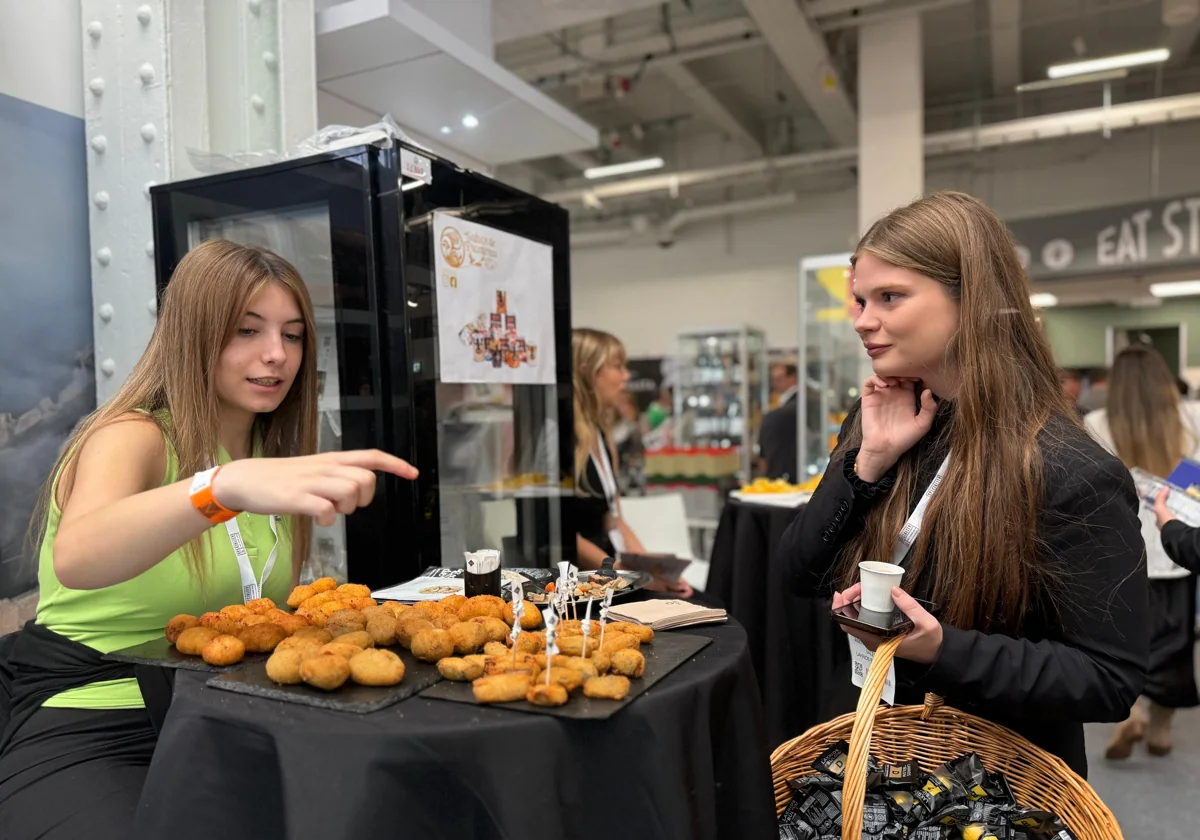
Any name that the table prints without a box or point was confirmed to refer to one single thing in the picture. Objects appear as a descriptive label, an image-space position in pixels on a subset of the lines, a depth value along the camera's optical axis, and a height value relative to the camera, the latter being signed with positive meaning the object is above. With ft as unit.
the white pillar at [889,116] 21.93 +7.51
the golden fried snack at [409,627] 4.13 -1.23
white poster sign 7.41 +0.89
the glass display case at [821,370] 20.44 +0.40
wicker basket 3.86 -2.19
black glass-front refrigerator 6.86 +0.75
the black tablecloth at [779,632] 10.21 -3.34
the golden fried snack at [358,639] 3.94 -1.23
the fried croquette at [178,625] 4.44 -1.29
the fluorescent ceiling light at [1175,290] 26.50 +3.06
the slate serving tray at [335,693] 3.35 -1.32
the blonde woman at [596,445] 11.30 -0.82
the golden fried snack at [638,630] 4.17 -1.28
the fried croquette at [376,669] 3.56 -1.25
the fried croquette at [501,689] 3.37 -1.28
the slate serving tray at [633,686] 3.28 -1.35
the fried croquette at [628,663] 3.67 -1.28
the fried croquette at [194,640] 4.14 -1.28
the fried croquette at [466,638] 4.02 -1.26
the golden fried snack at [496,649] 3.85 -1.27
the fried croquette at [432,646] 3.95 -1.27
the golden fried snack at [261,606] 4.54 -1.24
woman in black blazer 4.38 -0.69
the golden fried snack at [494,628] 4.18 -1.26
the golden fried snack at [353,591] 5.00 -1.27
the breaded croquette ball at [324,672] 3.47 -1.23
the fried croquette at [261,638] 4.09 -1.26
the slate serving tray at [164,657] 3.95 -1.36
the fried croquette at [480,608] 4.50 -1.25
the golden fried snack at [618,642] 3.91 -1.27
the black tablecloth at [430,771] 3.14 -1.58
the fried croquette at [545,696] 3.32 -1.29
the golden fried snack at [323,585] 5.21 -1.27
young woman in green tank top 4.07 -0.58
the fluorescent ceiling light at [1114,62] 20.18 +8.28
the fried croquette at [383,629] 4.14 -1.24
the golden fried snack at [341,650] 3.67 -1.20
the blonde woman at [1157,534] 11.23 -2.24
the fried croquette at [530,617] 4.55 -1.32
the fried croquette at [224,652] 3.93 -1.28
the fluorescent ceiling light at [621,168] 29.45 +8.49
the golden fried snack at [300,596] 5.00 -1.28
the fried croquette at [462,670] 3.67 -1.30
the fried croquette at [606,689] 3.38 -1.29
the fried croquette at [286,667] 3.55 -1.23
